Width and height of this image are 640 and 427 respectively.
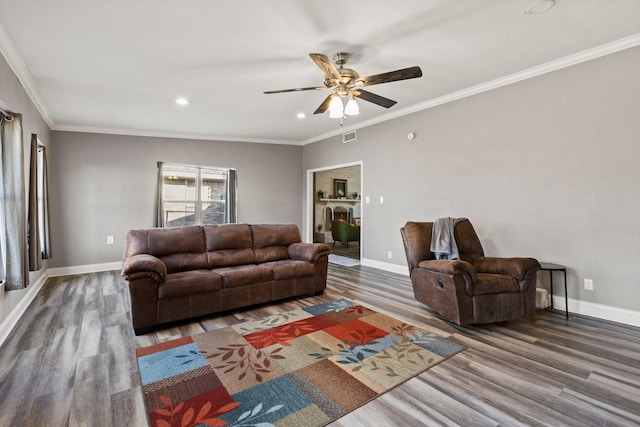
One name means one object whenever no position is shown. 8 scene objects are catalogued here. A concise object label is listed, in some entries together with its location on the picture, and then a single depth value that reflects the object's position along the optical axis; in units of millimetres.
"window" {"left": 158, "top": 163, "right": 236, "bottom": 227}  6012
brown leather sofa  2777
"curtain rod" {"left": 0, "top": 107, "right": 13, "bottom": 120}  2718
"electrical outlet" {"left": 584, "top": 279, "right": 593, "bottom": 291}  3070
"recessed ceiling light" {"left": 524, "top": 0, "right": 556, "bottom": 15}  2213
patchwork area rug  1697
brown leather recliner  2799
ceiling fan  2484
